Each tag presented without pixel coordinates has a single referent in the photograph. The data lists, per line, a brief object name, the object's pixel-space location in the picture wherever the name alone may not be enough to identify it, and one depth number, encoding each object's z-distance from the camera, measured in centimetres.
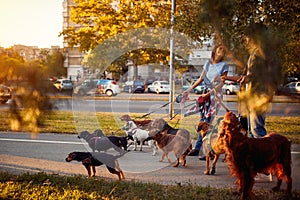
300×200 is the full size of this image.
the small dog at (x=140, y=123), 558
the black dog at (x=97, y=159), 440
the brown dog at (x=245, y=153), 363
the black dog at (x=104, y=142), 459
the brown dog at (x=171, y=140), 510
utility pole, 549
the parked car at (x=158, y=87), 1212
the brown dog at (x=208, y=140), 477
